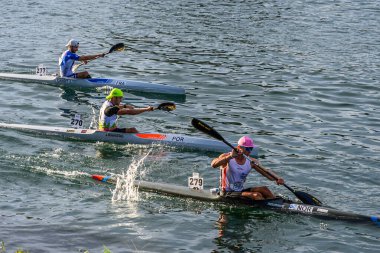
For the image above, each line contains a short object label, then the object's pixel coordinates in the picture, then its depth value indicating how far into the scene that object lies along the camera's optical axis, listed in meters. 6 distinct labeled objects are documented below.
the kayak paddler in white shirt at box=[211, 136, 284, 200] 16.09
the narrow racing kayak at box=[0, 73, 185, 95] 27.25
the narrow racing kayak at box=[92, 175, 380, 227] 15.87
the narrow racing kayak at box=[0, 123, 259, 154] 20.75
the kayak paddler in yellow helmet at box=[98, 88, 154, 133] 20.72
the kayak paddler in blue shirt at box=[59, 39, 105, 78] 26.92
